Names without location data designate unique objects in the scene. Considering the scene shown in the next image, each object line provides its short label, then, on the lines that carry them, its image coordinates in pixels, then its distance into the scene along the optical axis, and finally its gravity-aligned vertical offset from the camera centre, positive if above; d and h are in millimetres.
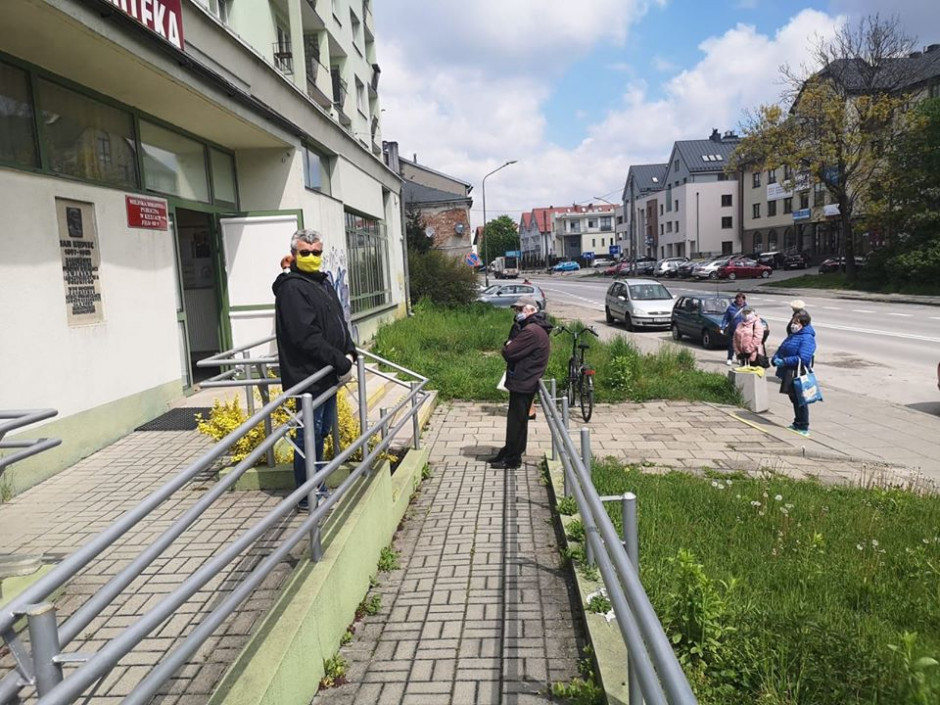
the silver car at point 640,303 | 22812 -1409
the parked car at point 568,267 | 95125 -402
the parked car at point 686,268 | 53938 -709
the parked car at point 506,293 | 27416 -1095
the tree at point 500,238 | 147000 +6082
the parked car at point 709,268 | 50606 -734
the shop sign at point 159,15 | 6473 +2606
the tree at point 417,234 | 39969 +2085
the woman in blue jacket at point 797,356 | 9352 -1368
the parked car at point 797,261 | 50906 -490
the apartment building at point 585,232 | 122250 +5485
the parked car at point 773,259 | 52606 -295
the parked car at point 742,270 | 49250 -919
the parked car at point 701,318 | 18250 -1631
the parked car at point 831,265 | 42178 -744
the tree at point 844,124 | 33125 +6228
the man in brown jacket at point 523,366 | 7090 -1018
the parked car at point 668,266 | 58103 -552
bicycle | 10398 -1787
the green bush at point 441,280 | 26125 -430
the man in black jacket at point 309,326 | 4562 -342
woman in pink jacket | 12945 -1509
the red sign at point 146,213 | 7875 +797
